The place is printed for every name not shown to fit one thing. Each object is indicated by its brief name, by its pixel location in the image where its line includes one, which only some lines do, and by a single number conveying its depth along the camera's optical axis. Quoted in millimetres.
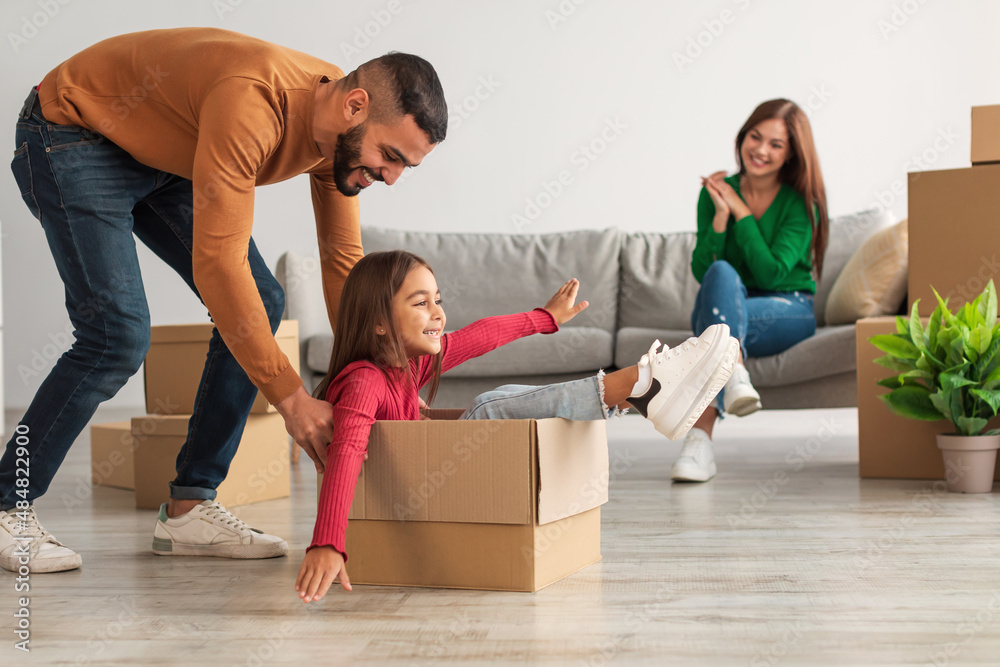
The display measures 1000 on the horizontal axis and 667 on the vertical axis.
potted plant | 3711
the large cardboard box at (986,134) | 4121
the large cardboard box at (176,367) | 4102
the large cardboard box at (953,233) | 4137
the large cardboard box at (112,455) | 4598
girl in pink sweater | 2514
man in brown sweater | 2246
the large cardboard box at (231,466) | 3957
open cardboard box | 2289
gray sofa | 5488
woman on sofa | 4680
